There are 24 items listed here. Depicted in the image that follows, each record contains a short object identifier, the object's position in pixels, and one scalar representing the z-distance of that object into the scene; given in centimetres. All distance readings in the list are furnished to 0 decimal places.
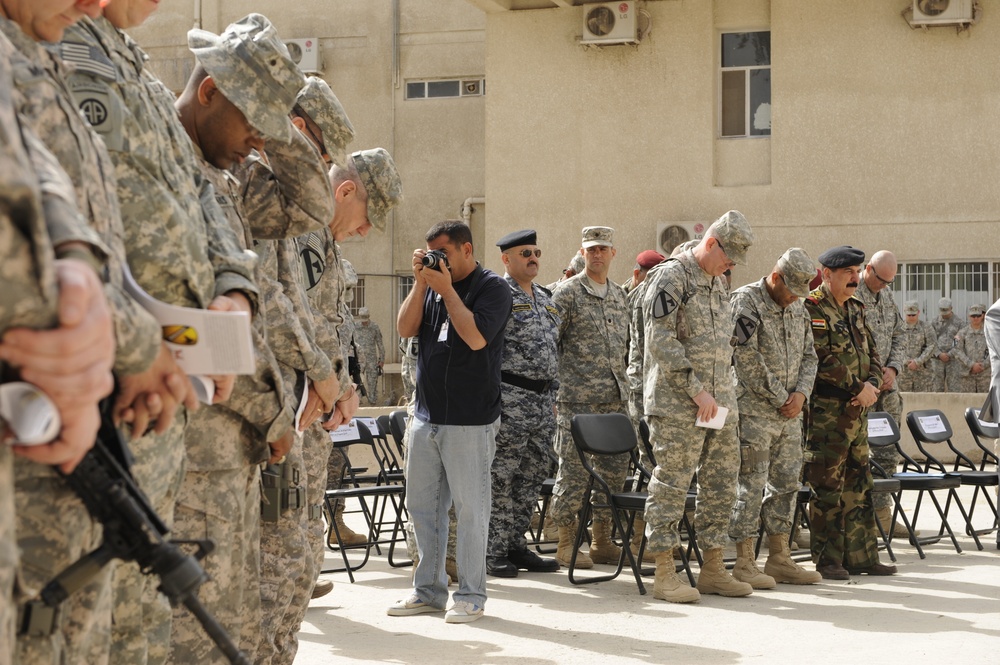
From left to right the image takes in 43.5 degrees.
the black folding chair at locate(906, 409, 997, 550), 981
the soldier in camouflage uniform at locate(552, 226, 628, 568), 875
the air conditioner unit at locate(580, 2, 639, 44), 1759
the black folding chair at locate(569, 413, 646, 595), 767
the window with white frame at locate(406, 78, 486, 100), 2231
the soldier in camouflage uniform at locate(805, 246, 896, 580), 818
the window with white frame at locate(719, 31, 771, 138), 1791
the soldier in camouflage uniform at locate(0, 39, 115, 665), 190
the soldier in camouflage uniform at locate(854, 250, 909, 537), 1019
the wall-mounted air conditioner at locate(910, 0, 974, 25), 1661
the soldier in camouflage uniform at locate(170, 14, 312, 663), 330
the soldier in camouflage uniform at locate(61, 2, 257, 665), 269
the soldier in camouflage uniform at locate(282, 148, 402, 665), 439
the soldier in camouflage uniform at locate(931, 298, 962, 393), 1744
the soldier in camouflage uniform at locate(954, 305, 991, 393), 1719
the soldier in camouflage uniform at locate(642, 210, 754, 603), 721
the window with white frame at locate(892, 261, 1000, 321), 1730
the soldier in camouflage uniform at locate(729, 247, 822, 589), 789
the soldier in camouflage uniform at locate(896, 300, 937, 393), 1750
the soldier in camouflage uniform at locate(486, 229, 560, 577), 829
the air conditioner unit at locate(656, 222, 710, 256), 1764
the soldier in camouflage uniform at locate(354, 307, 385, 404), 1958
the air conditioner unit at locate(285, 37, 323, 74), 2231
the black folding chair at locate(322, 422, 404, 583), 806
